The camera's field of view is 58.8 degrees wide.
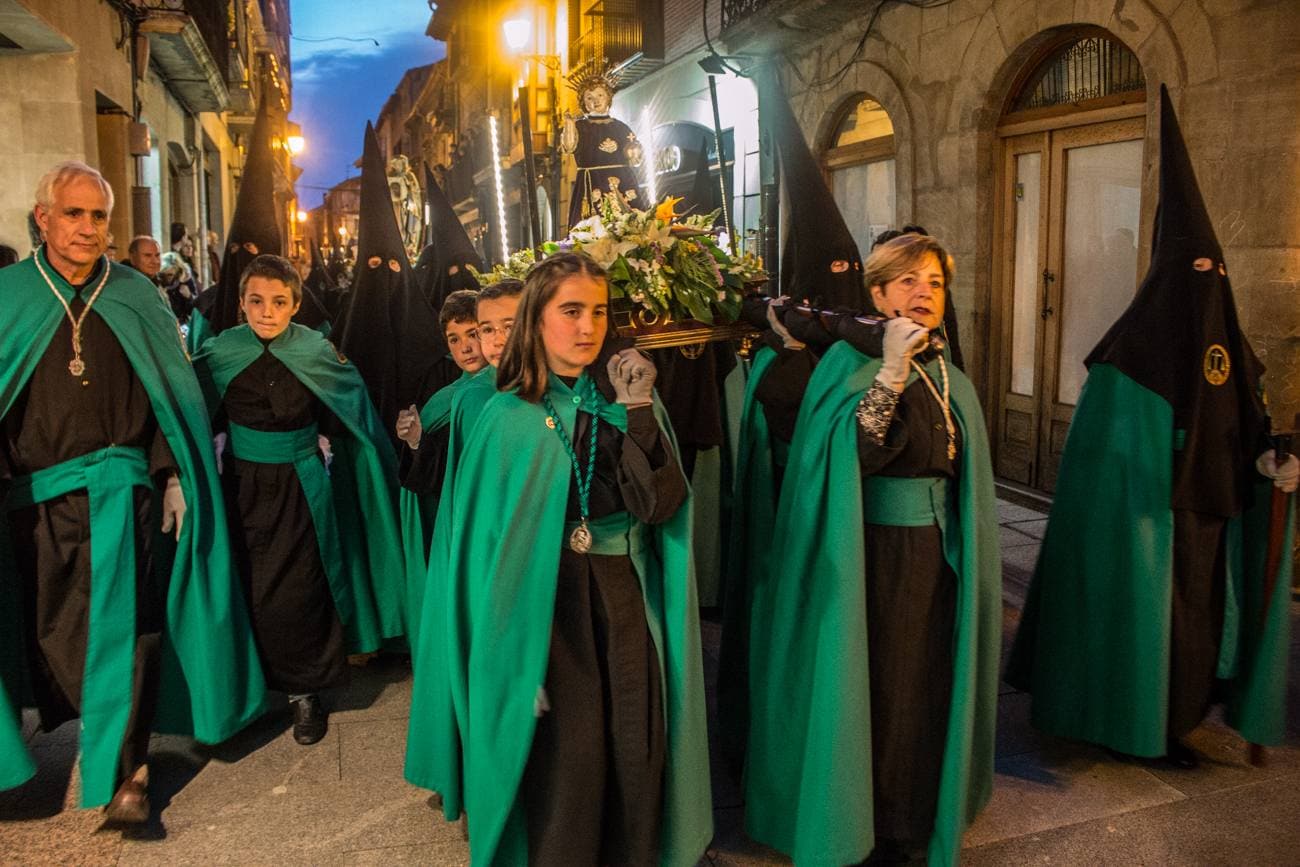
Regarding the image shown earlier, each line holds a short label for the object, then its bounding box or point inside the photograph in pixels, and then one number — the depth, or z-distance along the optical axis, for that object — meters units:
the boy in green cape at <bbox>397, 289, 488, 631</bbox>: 4.53
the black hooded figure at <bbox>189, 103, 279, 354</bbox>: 6.56
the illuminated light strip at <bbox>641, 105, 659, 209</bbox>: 16.83
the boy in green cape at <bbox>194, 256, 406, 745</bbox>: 4.67
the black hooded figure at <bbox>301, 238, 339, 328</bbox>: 8.01
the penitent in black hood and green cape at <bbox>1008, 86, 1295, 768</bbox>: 4.05
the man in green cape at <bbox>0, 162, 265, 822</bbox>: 3.88
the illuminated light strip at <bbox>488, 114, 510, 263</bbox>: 9.09
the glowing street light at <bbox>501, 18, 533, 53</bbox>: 13.31
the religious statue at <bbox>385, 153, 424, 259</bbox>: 16.25
